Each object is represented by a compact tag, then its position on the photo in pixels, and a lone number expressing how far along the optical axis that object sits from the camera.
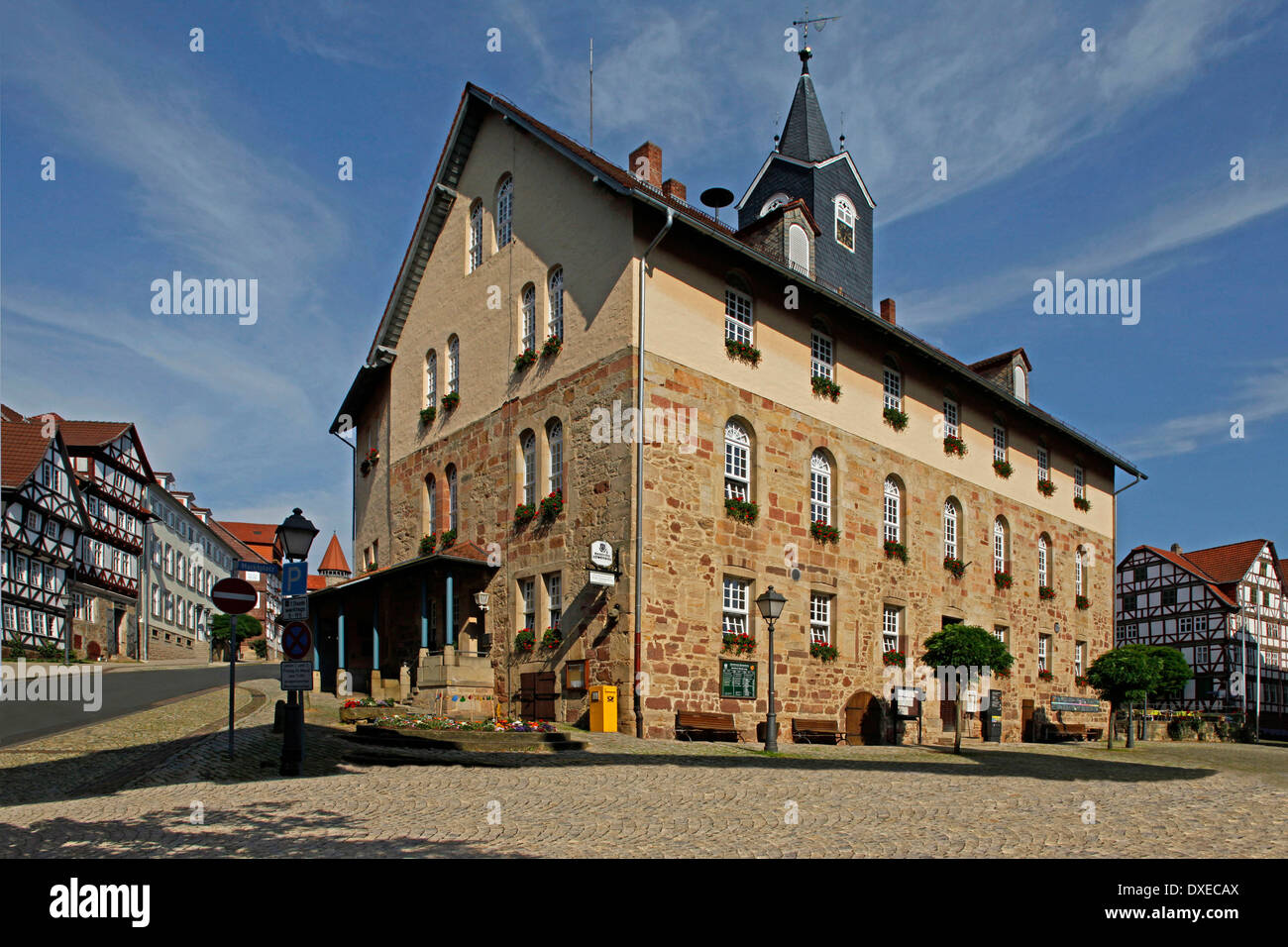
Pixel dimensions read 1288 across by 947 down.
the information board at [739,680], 21.03
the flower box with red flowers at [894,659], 25.45
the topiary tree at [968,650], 22.64
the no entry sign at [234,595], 12.77
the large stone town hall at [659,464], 20.69
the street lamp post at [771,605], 18.59
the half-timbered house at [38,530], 44.66
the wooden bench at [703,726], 19.67
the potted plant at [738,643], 21.19
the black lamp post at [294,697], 12.66
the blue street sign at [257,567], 12.37
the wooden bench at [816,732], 22.16
